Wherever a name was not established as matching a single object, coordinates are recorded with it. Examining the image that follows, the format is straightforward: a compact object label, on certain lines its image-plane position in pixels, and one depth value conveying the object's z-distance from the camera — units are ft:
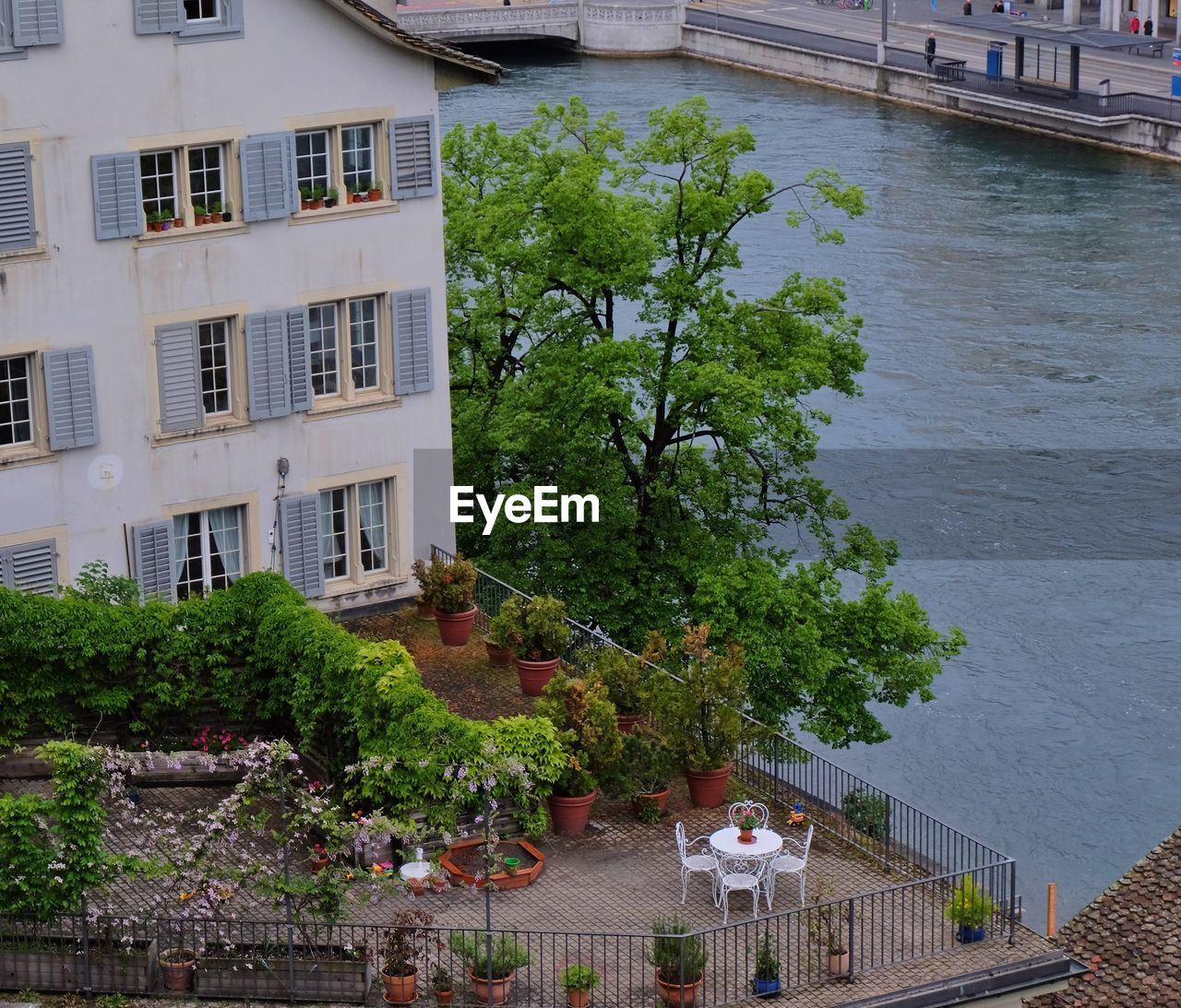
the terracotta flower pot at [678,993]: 86.38
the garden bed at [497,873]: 93.76
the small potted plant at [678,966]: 86.38
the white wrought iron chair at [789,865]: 92.53
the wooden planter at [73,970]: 86.07
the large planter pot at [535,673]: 106.01
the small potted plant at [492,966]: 86.43
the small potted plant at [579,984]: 85.97
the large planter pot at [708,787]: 99.60
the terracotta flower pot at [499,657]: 108.68
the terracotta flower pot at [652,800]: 98.78
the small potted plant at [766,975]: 87.61
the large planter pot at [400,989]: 85.97
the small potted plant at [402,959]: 86.07
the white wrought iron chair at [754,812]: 97.60
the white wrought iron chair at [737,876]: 92.02
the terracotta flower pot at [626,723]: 102.01
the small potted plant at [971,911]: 91.50
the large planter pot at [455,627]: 110.93
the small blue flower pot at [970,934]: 91.81
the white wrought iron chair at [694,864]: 92.99
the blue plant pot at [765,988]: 87.61
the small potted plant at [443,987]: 86.22
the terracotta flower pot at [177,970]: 86.17
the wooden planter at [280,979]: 86.28
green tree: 126.31
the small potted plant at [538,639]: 105.70
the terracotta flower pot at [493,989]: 86.48
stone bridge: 376.27
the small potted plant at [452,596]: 110.52
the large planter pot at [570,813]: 96.99
